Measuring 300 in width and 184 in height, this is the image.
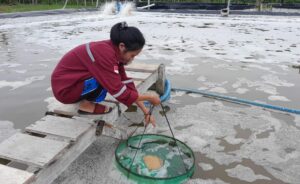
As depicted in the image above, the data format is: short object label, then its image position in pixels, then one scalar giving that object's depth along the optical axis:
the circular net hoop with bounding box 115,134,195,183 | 2.55
